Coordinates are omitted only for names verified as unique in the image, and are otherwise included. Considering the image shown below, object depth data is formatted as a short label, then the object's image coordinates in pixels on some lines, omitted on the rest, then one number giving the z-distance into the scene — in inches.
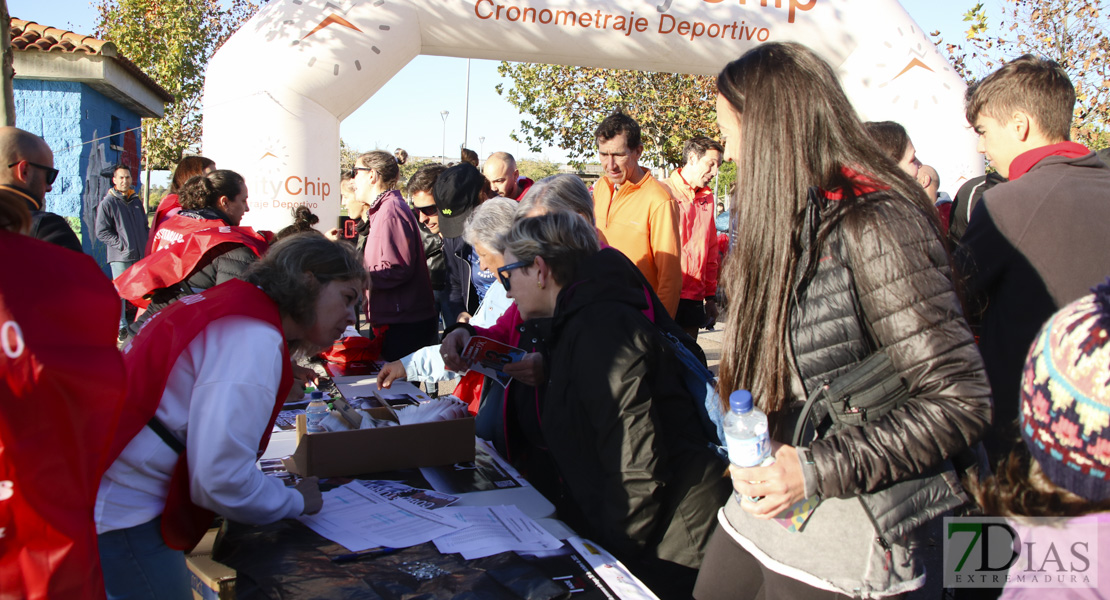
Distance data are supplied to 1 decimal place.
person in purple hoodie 180.7
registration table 63.6
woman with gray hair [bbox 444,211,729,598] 76.4
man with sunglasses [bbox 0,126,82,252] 120.3
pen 68.8
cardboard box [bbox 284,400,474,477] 88.5
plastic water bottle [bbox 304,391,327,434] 97.7
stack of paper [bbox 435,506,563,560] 71.1
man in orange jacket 165.5
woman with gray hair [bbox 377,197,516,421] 124.4
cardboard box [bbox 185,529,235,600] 59.5
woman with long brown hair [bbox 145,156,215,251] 172.4
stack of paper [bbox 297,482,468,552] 72.8
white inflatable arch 241.0
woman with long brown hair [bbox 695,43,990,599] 48.8
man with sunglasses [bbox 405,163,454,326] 203.2
